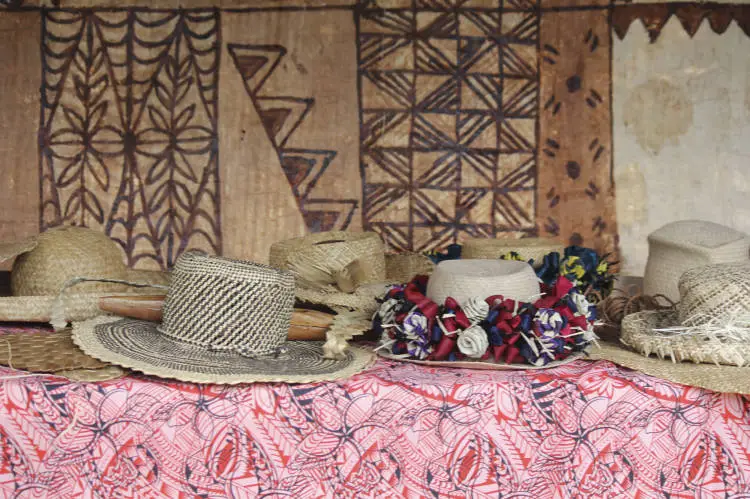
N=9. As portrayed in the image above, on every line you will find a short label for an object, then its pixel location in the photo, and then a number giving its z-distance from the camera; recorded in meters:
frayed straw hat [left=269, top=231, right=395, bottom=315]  2.02
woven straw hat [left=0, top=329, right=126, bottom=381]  1.43
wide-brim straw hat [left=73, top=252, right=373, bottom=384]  1.50
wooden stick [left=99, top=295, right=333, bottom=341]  1.75
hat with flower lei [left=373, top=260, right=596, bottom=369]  1.52
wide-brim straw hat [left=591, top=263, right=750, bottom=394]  1.49
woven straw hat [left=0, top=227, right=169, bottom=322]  1.79
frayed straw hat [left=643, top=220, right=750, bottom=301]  1.98
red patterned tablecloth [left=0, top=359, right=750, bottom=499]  1.39
